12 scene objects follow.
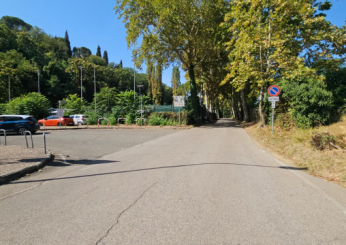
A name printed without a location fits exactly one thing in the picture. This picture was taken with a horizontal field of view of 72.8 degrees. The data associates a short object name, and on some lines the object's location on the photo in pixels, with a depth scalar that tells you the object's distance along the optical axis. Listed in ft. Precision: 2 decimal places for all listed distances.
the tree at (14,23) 317.44
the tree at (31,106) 90.74
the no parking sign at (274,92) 43.78
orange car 87.61
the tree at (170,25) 74.90
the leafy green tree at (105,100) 95.71
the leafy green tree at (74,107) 110.93
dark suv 58.29
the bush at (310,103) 44.91
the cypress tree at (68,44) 355.62
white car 95.09
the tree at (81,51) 412.77
